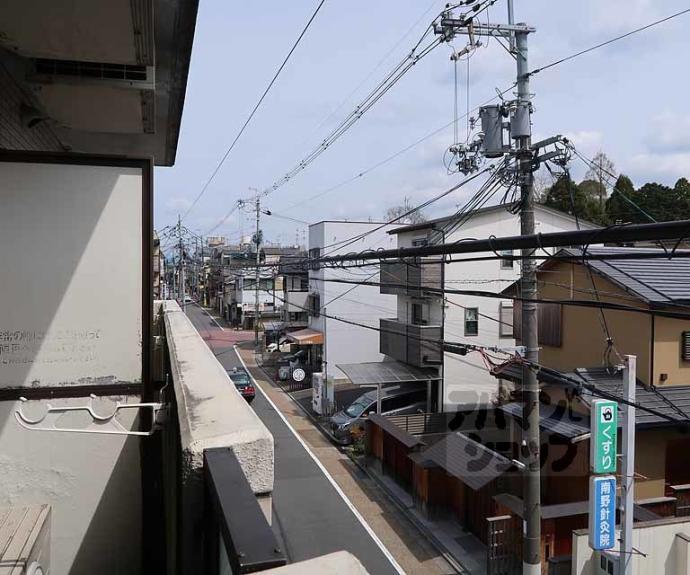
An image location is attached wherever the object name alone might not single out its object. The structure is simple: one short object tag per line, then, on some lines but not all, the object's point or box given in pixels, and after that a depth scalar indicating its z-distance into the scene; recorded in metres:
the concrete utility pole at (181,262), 30.77
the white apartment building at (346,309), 25.48
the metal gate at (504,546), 8.91
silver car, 17.17
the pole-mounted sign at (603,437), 6.79
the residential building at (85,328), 3.38
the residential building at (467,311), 18.27
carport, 17.79
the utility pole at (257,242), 32.53
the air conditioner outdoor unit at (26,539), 2.70
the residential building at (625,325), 10.48
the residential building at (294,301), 31.58
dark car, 20.92
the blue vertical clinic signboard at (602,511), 6.81
